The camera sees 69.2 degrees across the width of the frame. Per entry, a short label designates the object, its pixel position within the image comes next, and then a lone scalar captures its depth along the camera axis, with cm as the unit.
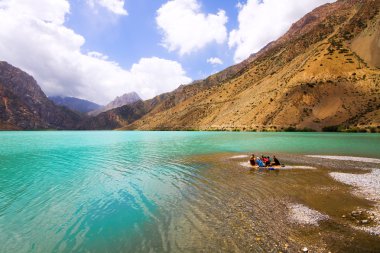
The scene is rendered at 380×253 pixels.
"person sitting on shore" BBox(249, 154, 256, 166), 3111
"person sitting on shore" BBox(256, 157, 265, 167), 3022
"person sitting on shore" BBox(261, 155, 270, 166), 3019
